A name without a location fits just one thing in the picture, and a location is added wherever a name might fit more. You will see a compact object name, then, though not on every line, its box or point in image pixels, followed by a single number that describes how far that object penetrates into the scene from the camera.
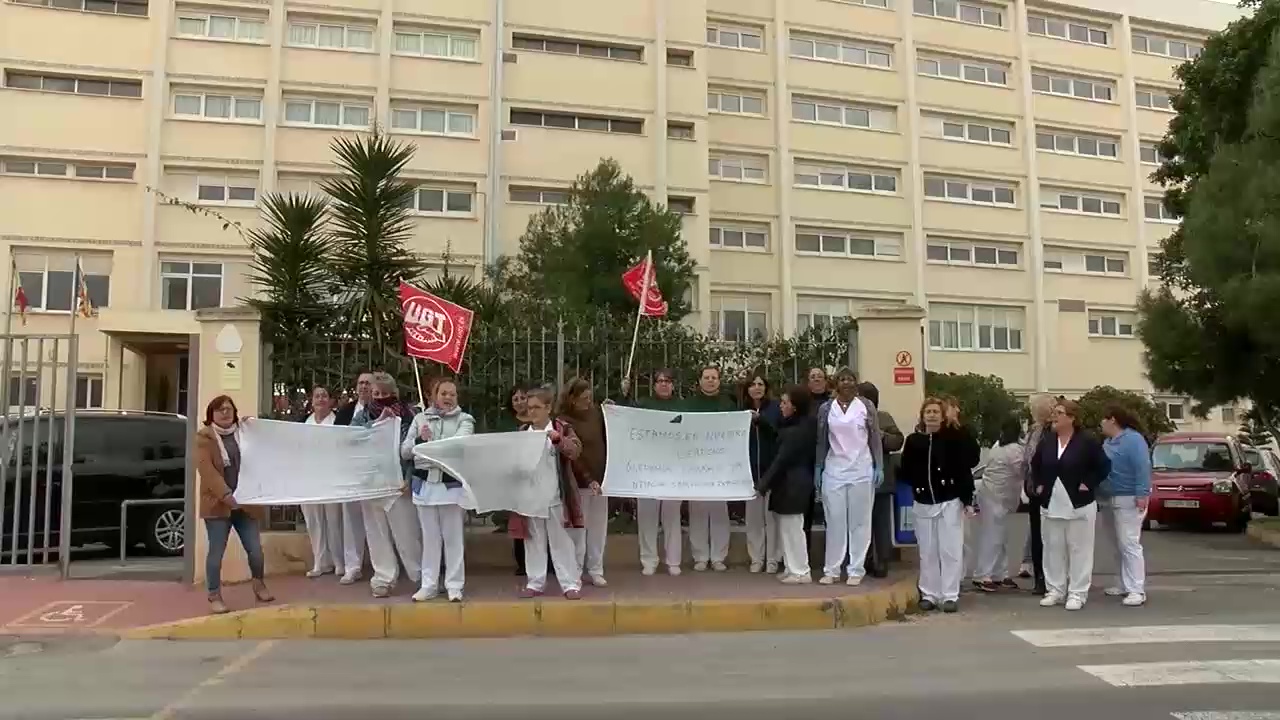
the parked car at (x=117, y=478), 11.40
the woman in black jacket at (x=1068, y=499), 8.56
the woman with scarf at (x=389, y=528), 8.65
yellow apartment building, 29.44
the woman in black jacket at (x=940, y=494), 8.50
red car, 16.30
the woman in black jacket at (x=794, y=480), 9.00
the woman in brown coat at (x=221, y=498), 8.09
